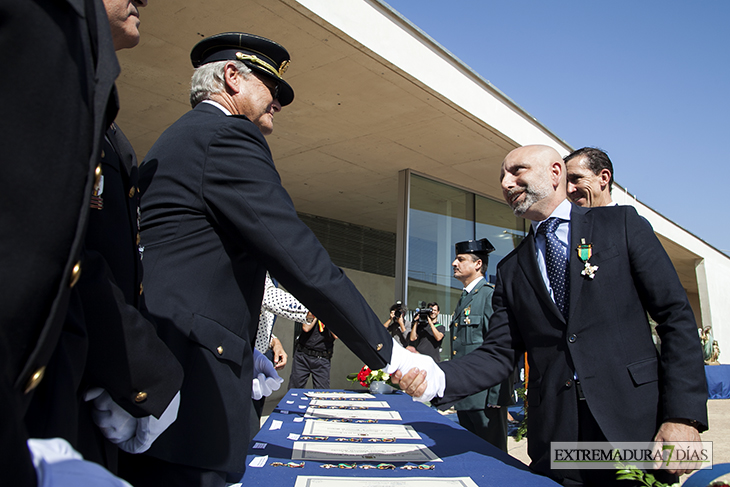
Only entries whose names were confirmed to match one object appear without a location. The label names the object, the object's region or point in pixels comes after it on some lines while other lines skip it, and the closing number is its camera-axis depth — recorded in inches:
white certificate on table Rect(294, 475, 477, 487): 50.9
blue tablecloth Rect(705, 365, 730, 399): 386.3
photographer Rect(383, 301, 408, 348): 260.4
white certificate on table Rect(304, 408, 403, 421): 99.1
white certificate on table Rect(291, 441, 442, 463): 62.9
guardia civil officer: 147.2
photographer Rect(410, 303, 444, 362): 245.1
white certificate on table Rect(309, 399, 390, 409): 118.2
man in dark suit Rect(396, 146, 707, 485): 55.2
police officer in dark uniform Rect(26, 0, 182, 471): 23.5
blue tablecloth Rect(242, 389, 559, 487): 54.3
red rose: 128.9
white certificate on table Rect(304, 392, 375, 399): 139.5
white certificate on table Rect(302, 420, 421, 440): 79.3
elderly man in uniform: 40.7
